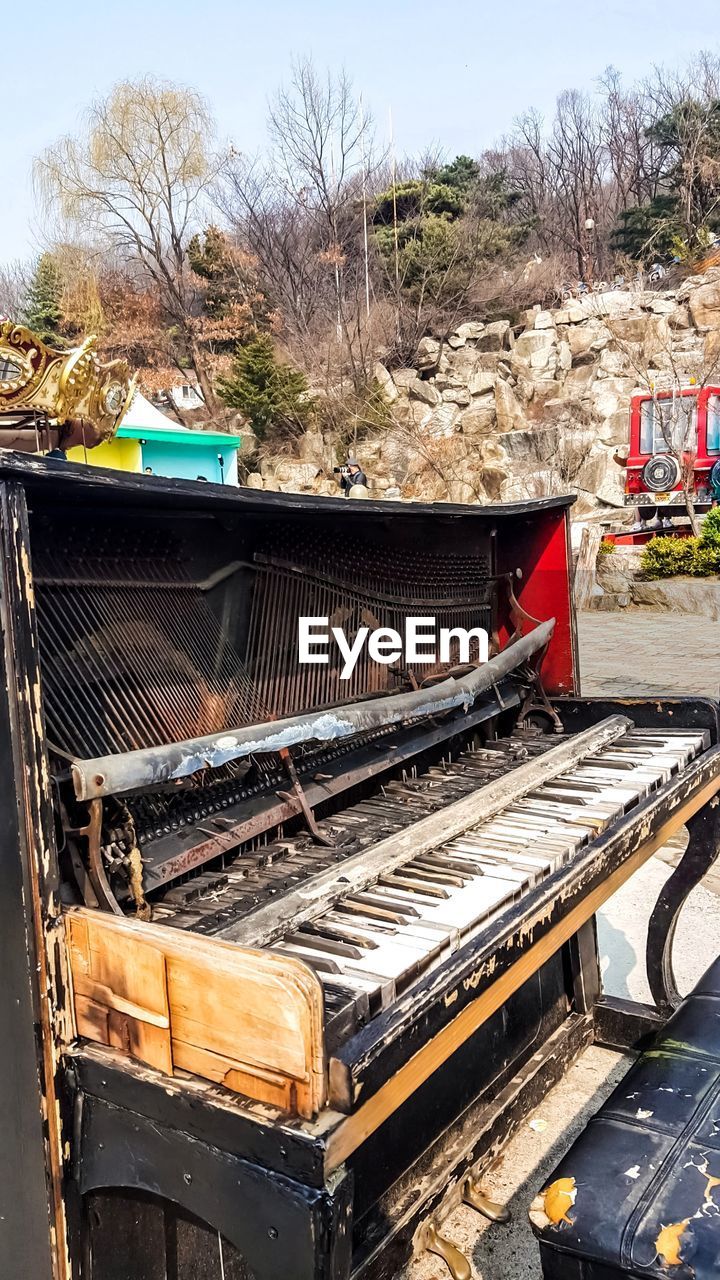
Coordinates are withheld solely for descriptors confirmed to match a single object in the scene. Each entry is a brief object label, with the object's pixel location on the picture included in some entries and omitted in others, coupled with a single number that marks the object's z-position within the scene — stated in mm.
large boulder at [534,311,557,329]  32812
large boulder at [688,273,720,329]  32281
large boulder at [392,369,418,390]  31172
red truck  19453
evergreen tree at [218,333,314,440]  27281
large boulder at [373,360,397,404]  29625
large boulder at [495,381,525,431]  30031
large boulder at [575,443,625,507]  27391
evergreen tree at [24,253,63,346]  29750
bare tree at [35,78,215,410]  28156
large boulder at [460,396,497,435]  30219
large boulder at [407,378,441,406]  31047
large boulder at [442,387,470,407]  31422
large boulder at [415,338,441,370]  32156
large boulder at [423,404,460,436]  29172
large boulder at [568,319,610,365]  32156
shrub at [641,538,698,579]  15836
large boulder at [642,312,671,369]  30938
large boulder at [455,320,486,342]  33062
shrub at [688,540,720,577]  15727
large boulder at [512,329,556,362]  31922
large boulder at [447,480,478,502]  25244
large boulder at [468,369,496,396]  31172
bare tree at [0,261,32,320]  43312
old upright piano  1252
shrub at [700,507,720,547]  15758
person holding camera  20141
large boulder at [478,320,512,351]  33188
